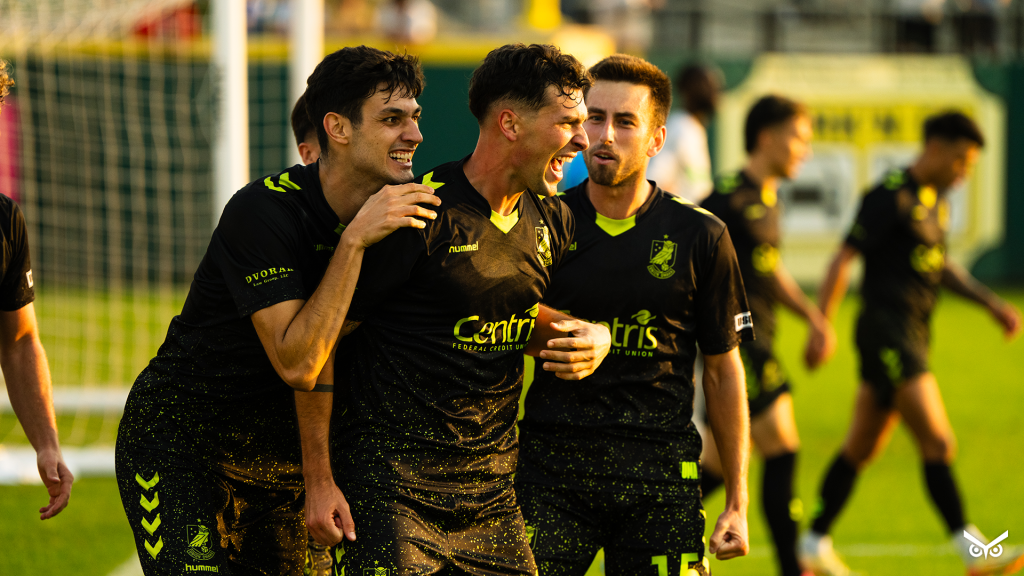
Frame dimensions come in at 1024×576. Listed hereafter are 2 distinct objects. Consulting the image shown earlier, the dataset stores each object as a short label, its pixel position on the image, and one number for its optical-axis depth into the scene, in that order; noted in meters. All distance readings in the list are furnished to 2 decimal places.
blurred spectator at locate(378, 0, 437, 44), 32.69
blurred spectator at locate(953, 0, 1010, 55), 37.12
